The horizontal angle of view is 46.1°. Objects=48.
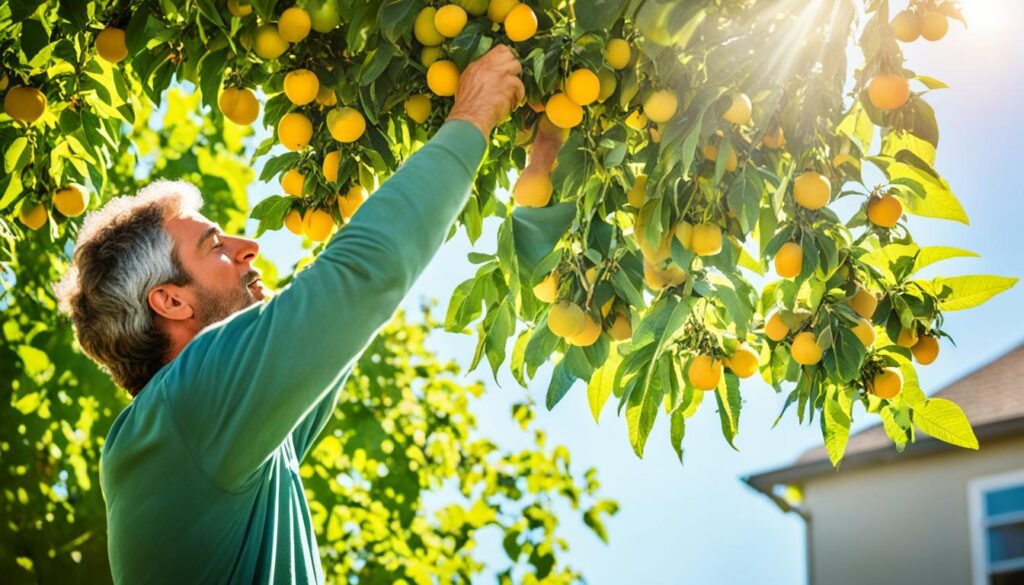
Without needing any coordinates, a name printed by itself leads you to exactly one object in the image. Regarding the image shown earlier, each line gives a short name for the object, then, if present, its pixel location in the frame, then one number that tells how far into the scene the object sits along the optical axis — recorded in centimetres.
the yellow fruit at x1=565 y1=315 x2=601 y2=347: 231
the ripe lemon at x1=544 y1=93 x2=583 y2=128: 213
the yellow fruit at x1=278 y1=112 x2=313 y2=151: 240
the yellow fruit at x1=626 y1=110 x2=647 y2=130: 226
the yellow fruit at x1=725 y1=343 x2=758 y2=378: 246
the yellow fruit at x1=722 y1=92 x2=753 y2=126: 200
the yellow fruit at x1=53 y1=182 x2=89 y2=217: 309
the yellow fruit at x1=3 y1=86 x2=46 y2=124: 277
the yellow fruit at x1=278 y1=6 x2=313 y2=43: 222
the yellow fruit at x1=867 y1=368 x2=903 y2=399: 246
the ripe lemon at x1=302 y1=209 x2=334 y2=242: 251
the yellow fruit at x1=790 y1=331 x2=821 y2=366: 233
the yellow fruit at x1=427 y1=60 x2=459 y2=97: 212
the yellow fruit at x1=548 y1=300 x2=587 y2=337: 225
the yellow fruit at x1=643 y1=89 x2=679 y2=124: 211
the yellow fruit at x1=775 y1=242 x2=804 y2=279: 218
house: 980
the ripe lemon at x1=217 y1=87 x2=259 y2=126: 247
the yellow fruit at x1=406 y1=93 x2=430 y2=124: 230
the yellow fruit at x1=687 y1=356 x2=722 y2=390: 238
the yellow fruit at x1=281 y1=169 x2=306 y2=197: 251
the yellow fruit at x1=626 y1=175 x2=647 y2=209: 227
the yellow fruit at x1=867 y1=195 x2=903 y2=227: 228
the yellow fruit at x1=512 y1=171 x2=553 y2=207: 229
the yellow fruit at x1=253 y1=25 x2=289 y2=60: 229
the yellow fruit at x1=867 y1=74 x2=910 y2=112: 207
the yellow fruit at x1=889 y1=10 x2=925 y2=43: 214
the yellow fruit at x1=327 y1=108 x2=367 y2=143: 231
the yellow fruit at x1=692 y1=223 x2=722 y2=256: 216
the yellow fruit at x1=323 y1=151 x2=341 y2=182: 241
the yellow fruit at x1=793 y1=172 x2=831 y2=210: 212
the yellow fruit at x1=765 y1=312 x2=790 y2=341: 242
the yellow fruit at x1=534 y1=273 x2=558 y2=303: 233
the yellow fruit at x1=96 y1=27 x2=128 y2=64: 254
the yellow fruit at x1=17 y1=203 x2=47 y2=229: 315
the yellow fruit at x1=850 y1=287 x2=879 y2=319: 231
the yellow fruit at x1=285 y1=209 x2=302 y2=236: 256
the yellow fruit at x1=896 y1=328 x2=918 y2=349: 241
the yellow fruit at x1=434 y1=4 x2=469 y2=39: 210
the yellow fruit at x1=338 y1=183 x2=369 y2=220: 248
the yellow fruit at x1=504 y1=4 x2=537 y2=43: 208
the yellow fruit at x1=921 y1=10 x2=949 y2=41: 216
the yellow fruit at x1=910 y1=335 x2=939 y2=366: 243
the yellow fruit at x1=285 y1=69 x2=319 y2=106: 230
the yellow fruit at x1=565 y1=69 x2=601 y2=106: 207
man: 177
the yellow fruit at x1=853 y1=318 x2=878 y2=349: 230
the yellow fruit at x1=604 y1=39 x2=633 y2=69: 214
